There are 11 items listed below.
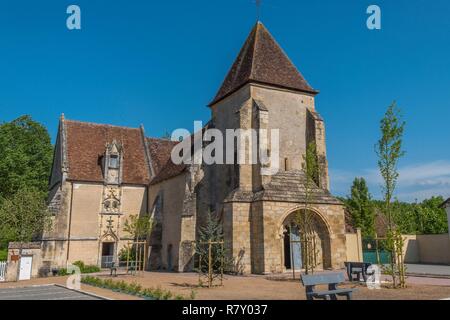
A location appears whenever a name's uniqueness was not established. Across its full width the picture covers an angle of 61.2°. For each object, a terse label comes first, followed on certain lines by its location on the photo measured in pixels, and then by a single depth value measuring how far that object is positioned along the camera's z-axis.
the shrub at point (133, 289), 11.45
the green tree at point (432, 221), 46.81
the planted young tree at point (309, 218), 18.42
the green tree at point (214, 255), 15.26
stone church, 20.33
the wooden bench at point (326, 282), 9.66
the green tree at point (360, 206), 38.52
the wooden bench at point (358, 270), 15.48
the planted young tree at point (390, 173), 14.48
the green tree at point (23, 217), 22.61
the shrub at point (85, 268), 26.41
